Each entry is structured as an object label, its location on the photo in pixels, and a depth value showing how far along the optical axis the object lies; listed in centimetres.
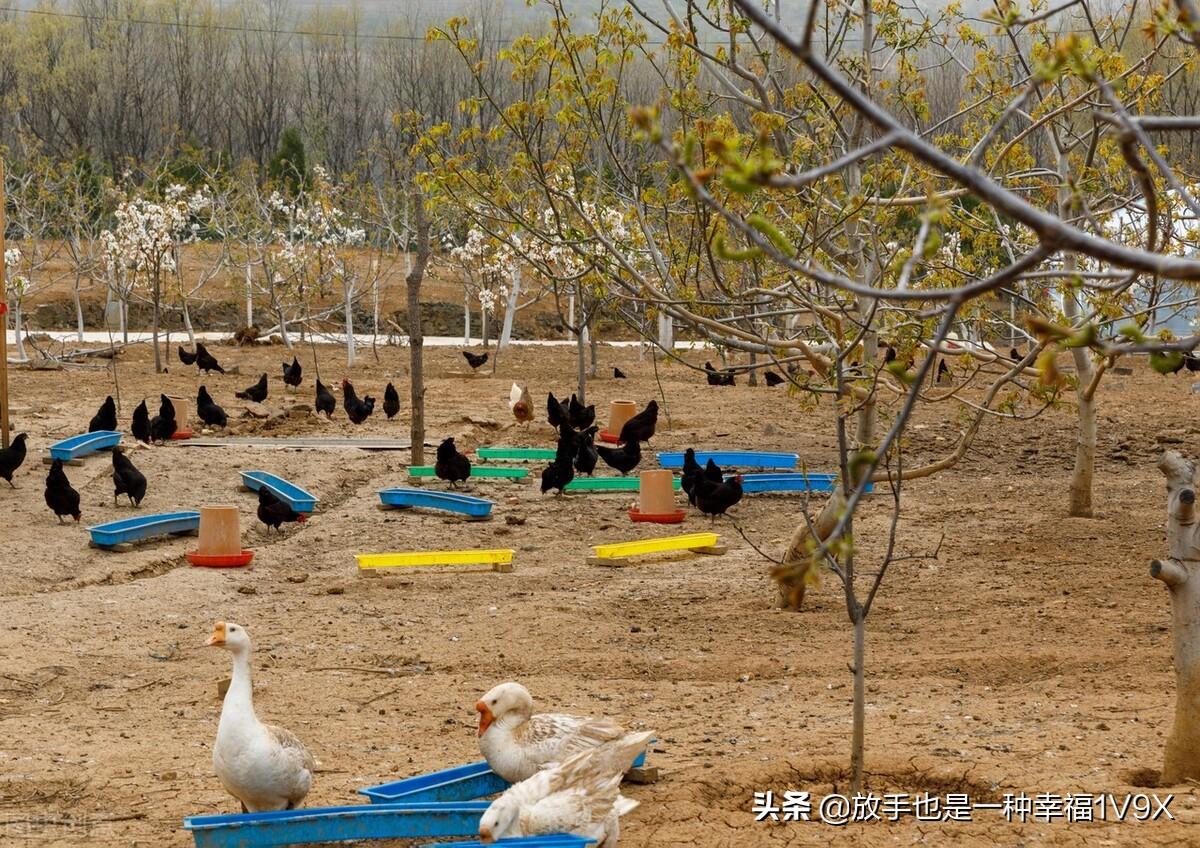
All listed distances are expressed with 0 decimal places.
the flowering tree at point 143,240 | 2356
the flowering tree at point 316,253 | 2848
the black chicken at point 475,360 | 2416
